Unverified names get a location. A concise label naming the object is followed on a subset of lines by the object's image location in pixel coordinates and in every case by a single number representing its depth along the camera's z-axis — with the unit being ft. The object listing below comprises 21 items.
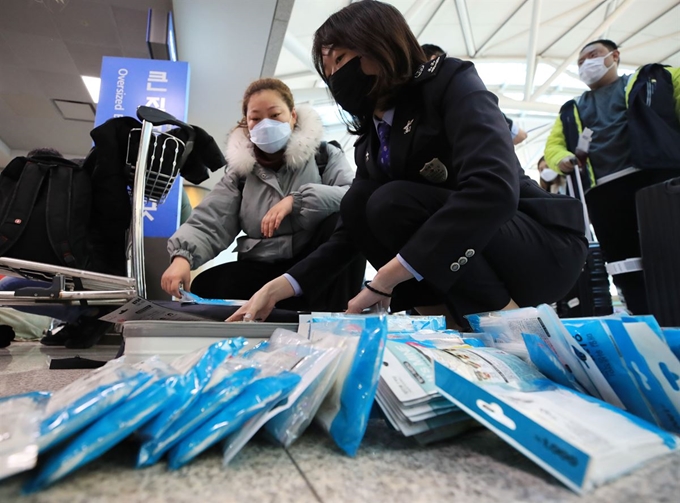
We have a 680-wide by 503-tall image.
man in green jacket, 4.37
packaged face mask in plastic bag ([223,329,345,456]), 1.02
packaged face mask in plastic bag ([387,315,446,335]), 2.19
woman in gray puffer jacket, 3.91
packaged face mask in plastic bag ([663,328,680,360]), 1.22
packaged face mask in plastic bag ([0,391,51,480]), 0.79
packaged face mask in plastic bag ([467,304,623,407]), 1.30
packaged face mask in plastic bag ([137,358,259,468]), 0.95
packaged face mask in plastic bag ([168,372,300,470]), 0.95
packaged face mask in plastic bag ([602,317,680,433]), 1.13
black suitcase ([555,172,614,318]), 5.71
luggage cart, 3.07
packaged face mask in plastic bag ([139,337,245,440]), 0.95
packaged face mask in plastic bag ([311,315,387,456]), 1.09
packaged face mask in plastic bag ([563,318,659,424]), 1.22
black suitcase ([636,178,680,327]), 3.19
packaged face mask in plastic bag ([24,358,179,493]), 0.83
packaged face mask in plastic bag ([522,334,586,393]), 1.40
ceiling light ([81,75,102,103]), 12.29
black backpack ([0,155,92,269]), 3.80
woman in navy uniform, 2.28
